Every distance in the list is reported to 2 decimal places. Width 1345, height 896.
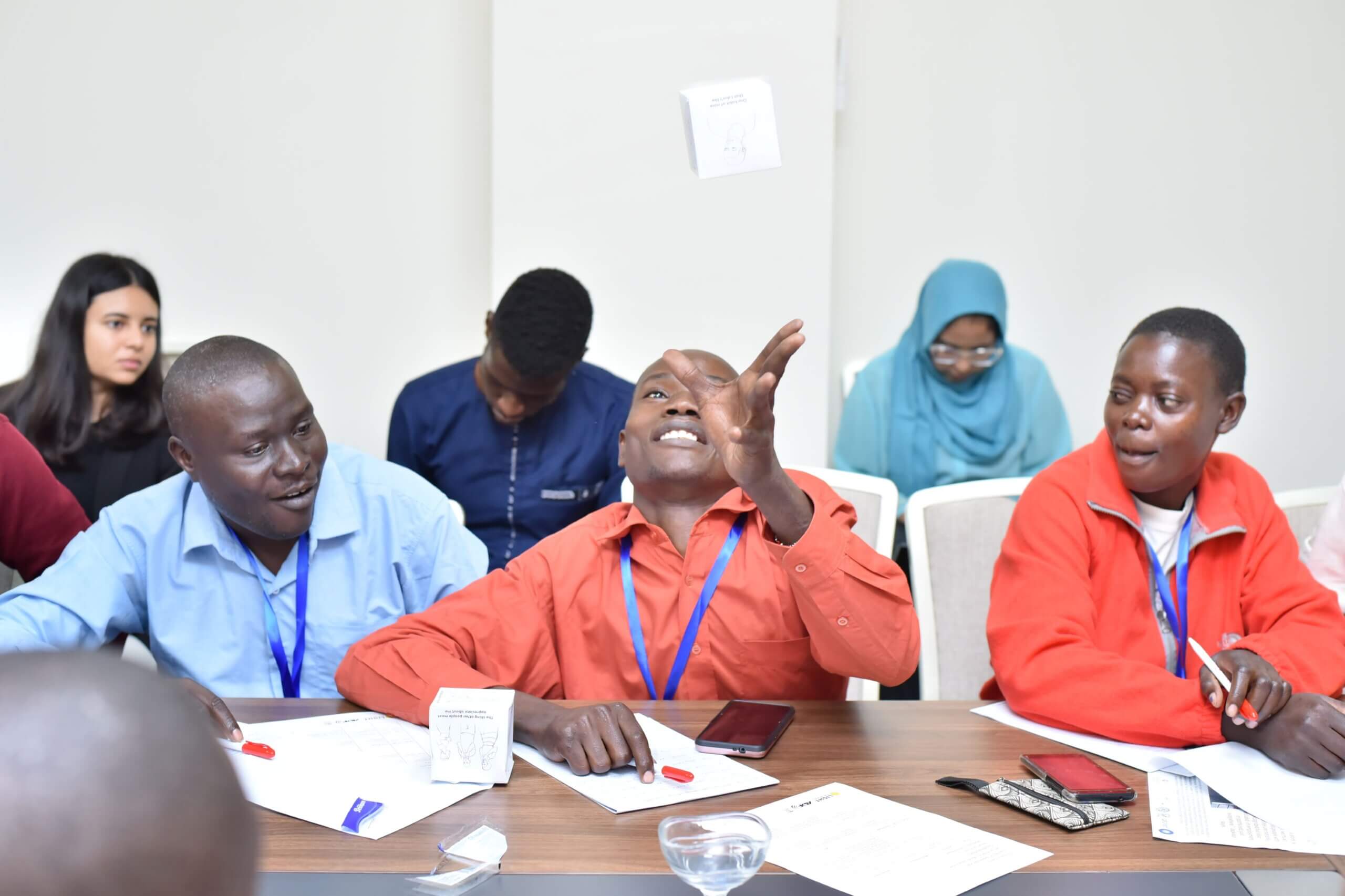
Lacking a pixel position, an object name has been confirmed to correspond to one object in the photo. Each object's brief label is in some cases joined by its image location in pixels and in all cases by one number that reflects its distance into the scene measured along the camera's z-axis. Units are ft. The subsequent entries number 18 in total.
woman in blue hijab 12.30
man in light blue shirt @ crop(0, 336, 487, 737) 6.22
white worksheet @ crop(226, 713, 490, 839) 4.47
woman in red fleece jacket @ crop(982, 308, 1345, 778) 6.08
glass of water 3.57
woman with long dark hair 10.32
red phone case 4.59
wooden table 4.06
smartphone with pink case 5.06
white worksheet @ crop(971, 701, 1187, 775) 5.03
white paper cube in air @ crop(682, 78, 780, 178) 5.98
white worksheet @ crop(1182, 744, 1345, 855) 4.36
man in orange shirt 5.52
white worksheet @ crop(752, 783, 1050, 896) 3.90
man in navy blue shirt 10.31
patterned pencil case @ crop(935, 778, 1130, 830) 4.38
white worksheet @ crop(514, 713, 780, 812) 4.56
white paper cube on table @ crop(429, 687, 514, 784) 4.71
